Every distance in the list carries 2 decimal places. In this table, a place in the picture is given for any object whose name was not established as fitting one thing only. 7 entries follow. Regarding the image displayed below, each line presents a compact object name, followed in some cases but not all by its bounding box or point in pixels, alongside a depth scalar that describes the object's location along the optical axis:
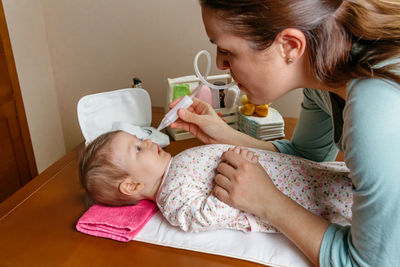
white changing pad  0.86
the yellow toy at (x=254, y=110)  1.42
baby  0.95
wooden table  0.88
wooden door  1.77
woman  0.64
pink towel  0.96
